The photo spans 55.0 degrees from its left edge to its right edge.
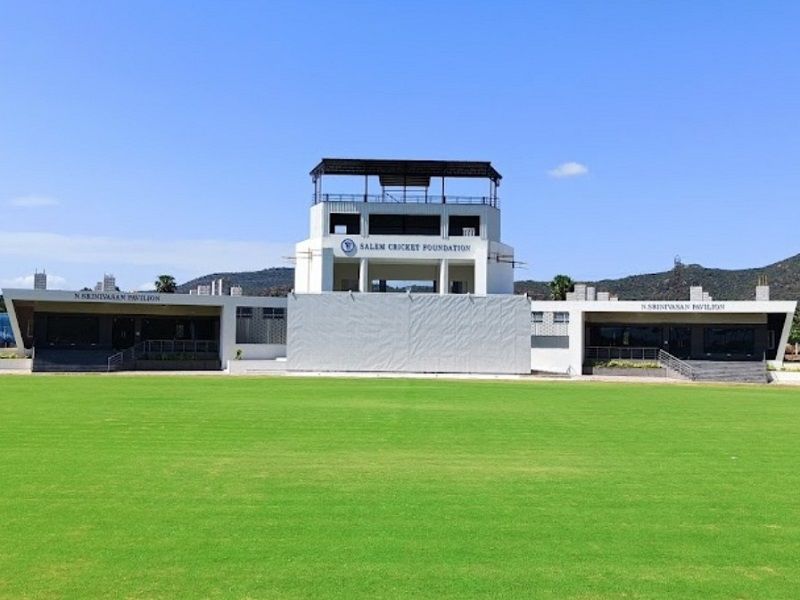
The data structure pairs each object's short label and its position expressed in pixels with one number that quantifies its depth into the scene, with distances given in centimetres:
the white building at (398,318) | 4800
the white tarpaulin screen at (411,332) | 4791
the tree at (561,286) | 7606
